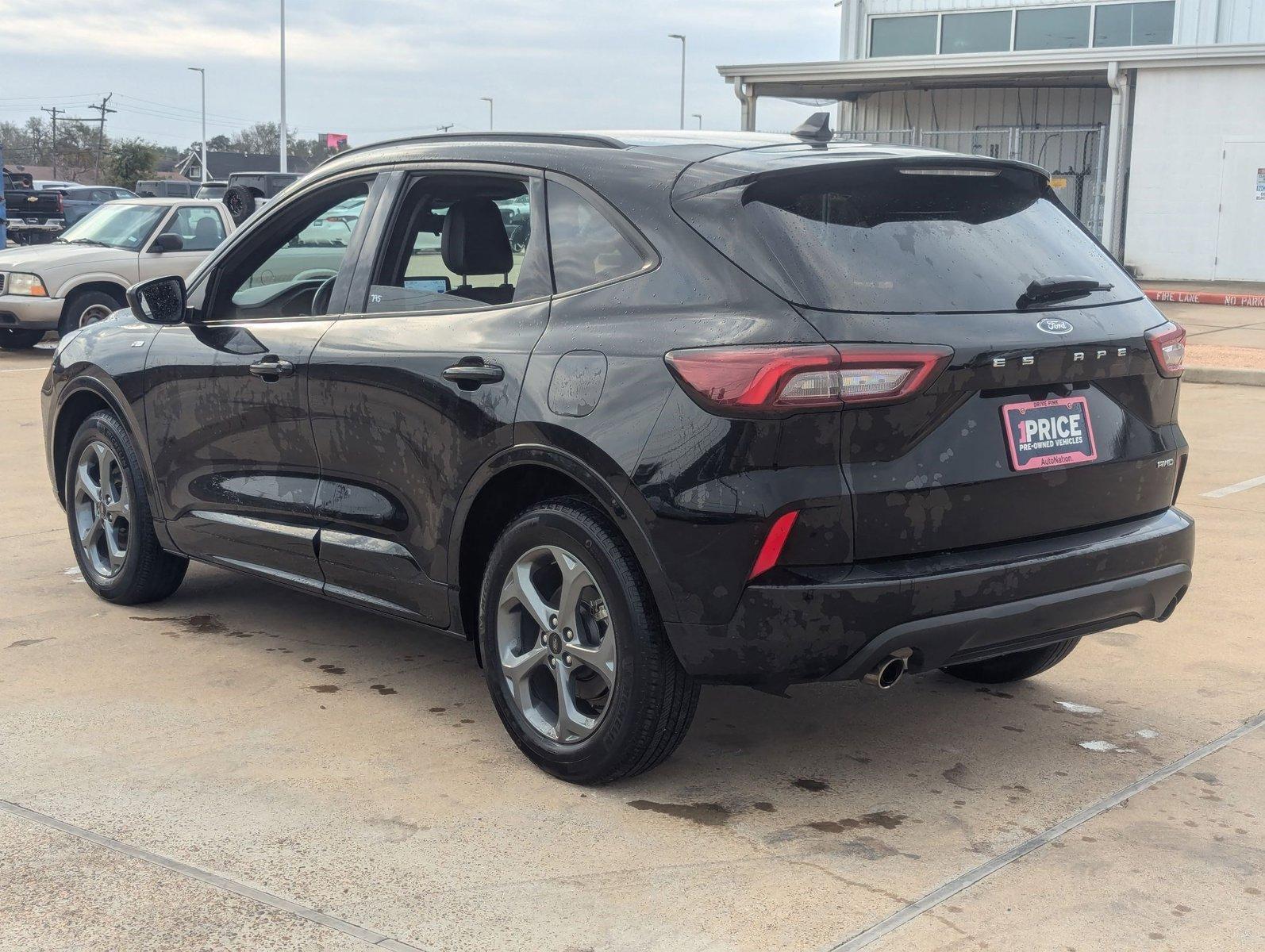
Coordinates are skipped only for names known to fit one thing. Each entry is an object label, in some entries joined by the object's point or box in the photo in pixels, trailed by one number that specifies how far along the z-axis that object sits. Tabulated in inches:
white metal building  993.5
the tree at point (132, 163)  3144.7
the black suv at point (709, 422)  140.3
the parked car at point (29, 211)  1076.5
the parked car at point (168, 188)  1679.4
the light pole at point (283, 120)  2004.2
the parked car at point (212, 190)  885.4
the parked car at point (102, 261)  616.7
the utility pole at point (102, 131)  3902.3
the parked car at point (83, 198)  1374.3
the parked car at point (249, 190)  703.7
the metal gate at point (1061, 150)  1142.3
